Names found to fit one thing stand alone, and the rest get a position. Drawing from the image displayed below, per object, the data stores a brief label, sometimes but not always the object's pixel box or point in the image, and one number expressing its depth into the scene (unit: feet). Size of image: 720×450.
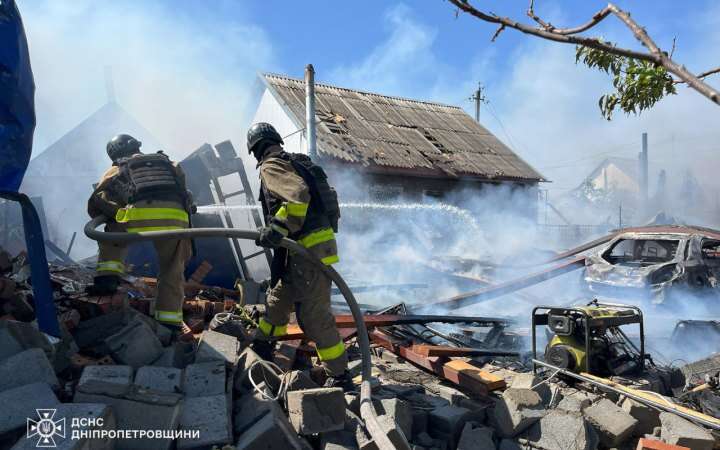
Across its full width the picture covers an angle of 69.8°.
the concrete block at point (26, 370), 8.49
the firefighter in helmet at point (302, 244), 11.38
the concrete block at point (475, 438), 9.78
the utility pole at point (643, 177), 106.73
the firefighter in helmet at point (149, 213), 12.78
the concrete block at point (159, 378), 9.14
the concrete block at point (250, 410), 8.86
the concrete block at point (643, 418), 11.05
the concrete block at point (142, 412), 8.02
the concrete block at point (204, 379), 9.48
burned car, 22.03
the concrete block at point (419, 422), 10.40
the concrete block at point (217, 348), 10.69
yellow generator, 13.26
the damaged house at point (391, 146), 47.29
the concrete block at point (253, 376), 10.32
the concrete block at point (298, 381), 10.08
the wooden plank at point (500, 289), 22.54
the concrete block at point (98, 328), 11.22
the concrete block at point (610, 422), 10.42
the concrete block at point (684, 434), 9.95
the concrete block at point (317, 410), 8.97
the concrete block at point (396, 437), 8.57
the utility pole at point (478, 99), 88.63
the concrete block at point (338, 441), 8.84
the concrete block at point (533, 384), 11.71
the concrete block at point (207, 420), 8.18
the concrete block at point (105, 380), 8.27
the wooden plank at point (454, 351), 13.94
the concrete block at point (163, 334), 11.68
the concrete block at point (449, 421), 10.19
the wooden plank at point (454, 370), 12.06
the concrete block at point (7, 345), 9.12
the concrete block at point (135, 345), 10.27
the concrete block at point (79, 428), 6.81
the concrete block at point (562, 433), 9.83
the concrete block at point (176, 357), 10.30
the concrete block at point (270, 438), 8.20
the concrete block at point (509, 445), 10.02
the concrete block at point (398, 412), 9.87
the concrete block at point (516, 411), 10.25
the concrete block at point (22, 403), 7.41
